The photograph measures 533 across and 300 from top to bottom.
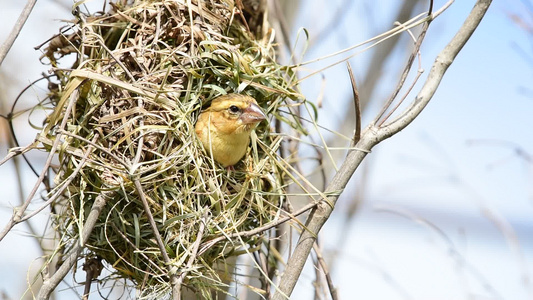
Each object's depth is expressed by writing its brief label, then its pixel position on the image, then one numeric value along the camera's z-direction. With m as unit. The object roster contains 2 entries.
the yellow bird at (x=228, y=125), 5.35
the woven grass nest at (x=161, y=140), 4.84
